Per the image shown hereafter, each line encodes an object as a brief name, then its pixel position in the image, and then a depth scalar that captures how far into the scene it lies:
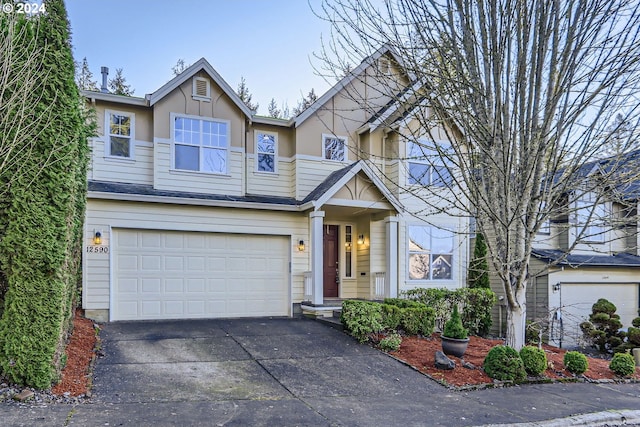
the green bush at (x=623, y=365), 8.59
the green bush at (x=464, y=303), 12.02
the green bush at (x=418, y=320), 10.38
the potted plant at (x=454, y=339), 8.76
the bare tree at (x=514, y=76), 6.97
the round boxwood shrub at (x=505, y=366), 7.66
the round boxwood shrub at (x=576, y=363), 8.34
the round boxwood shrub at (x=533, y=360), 7.95
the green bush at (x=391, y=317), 10.06
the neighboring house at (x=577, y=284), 14.35
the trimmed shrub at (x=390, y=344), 9.03
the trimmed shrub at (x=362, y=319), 9.48
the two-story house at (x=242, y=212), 10.79
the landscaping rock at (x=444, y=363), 8.04
